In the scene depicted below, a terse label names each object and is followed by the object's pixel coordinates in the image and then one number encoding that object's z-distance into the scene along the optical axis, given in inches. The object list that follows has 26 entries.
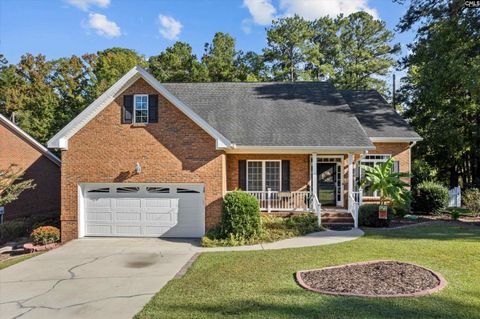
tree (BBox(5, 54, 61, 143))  1109.1
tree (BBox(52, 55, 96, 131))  1160.8
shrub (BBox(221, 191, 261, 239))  491.5
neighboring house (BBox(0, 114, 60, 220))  724.0
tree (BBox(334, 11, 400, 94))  1416.1
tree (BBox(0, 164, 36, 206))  530.9
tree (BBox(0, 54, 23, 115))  1177.4
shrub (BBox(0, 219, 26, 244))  628.4
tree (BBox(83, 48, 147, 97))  1188.7
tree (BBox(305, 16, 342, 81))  1413.8
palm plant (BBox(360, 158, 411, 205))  607.8
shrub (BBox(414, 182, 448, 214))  706.8
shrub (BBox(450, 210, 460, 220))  644.3
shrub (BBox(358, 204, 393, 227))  579.8
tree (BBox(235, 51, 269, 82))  1366.9
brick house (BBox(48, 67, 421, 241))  536.7
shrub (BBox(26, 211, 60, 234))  623.2
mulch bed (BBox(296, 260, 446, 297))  275.1
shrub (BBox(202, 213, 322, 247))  482.6
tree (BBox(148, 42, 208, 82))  1268.5
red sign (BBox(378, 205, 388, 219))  569.9
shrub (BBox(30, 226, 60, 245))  529.4
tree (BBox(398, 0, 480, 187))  691.4
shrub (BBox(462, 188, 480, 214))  688.4
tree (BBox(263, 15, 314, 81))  1364.4
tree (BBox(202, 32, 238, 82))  1301.7
